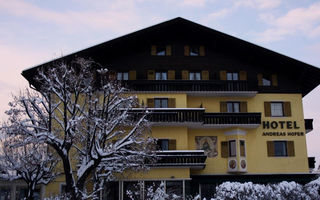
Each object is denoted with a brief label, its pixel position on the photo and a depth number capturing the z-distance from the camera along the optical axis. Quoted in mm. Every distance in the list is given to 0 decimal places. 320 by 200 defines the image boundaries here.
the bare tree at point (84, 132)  19375
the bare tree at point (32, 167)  26328
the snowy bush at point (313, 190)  21594
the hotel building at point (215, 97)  30375
